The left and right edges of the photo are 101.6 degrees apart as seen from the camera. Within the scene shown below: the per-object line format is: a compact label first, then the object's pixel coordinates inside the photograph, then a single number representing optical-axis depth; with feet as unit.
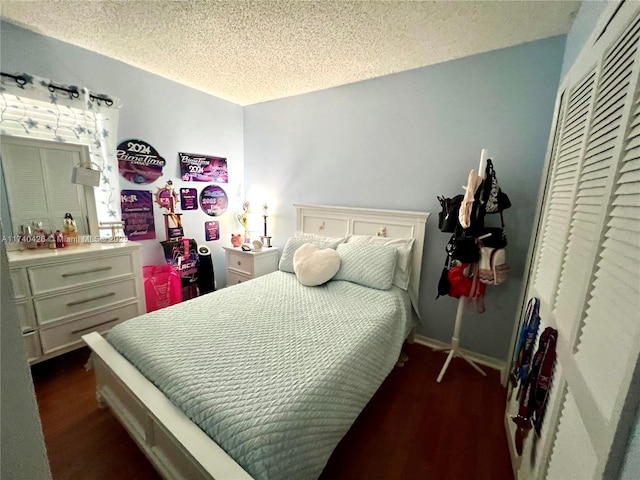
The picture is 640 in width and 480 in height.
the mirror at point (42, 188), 5.97
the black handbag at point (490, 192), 5.38
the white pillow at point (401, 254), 6.84
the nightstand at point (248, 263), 9.28
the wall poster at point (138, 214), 7.86
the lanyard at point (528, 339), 4.18
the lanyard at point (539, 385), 3.34
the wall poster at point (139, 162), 7.67
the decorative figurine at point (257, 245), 9.75
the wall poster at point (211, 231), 10.04
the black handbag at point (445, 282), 6.20
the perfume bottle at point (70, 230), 6.69
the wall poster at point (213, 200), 9.78
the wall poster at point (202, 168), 9.07
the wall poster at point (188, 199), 9.18
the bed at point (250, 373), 2.89
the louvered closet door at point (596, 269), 2.07
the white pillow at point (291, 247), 7.88
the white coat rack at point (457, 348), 6.24
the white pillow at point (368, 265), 6.50
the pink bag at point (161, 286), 7.94
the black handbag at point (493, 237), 5.55
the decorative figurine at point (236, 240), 10.24
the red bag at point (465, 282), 5.94
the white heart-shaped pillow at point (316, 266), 6.75
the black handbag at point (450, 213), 5.98
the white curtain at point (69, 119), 5.84
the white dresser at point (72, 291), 5.50
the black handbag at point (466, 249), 5.67
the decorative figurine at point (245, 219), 10.63
